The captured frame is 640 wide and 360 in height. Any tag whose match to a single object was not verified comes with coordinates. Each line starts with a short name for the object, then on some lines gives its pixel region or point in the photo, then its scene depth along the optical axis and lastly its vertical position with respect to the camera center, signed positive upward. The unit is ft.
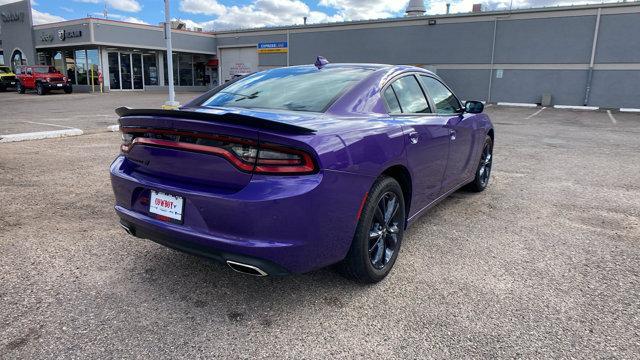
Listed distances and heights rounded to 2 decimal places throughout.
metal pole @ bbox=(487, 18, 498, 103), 78.54 +6.94
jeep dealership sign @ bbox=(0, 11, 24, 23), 114.73 +17.52
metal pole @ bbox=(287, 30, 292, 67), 106.42 +9.51
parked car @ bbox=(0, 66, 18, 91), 94.27 +0.55
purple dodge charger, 7.66 -1.62
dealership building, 70.38 +8.31
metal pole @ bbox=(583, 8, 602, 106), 69.56 +5.41
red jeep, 86.79 +0.84
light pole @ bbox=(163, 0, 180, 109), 48.32 +4.27
